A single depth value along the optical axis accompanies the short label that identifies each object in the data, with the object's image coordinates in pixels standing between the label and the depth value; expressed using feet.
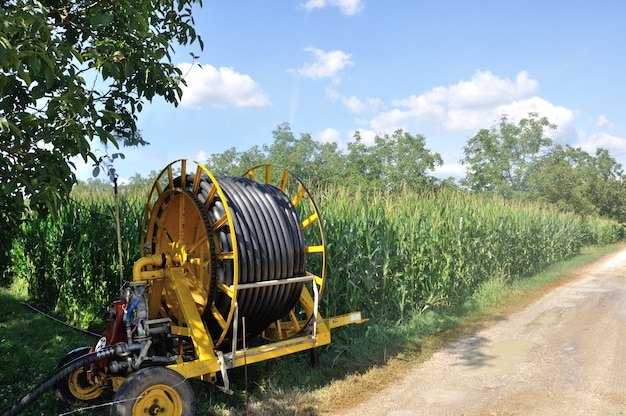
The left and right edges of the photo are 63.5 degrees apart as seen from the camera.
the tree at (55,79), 10.82
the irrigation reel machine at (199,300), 14.78
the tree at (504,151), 165.89
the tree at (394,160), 145.18
